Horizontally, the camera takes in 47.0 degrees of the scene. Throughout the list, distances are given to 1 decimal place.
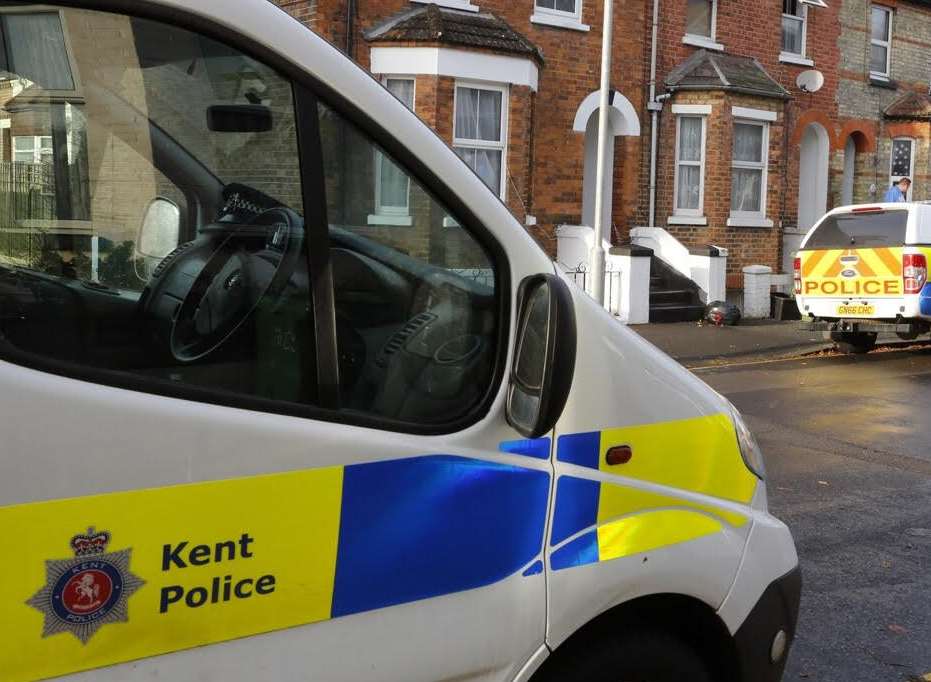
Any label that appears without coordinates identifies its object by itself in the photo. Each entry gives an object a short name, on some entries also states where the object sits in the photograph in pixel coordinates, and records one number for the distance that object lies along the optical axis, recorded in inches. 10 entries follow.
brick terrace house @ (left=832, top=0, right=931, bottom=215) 853.2
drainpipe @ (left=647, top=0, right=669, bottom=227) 703.1
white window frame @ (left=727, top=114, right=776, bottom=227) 723.4
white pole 503.8
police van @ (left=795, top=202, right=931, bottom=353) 497.0
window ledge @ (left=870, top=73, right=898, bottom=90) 870.4
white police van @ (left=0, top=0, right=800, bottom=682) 69.7
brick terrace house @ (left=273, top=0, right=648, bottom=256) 577.9
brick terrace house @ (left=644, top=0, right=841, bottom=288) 713.0
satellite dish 777.6
